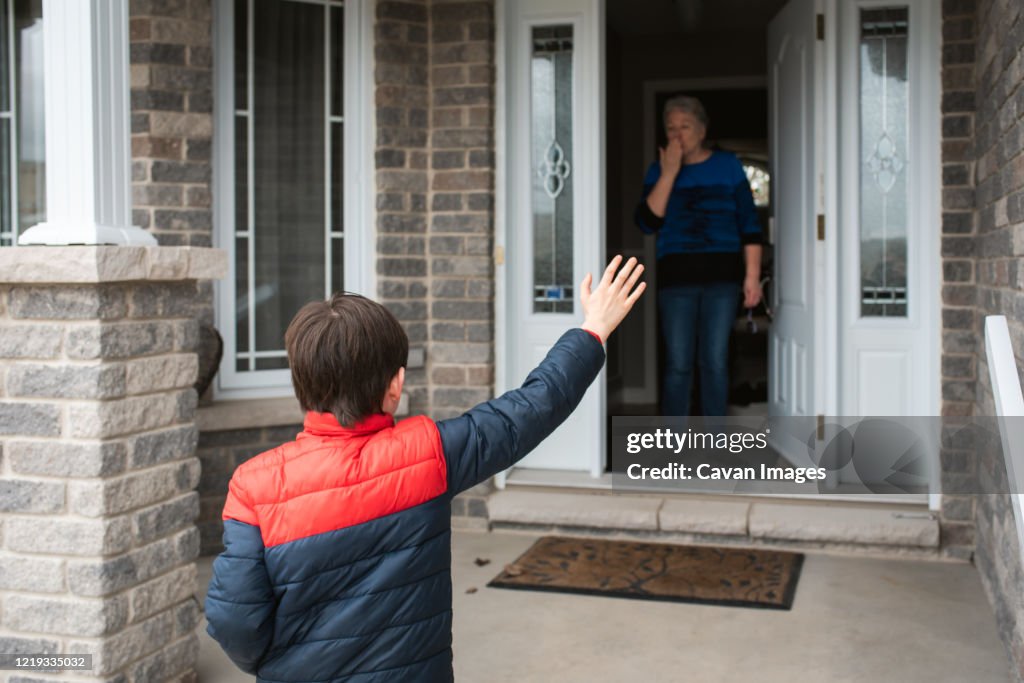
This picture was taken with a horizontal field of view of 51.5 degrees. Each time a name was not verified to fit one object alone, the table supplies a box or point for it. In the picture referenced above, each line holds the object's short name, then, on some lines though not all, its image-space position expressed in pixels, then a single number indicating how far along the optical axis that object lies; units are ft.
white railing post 8.83
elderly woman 17.08
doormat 12.91
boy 5.66
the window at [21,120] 14.82
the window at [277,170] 15.38
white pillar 9.55
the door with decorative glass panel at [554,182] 16.10
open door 15.47
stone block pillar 9.04
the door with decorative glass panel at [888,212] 14.57
